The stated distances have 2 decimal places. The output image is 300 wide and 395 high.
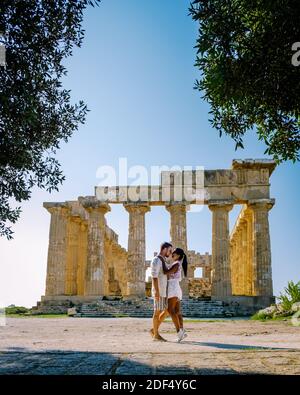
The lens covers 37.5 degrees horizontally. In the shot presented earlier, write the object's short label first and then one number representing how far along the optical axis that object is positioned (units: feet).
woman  29.68
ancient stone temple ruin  92.63
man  29.37
